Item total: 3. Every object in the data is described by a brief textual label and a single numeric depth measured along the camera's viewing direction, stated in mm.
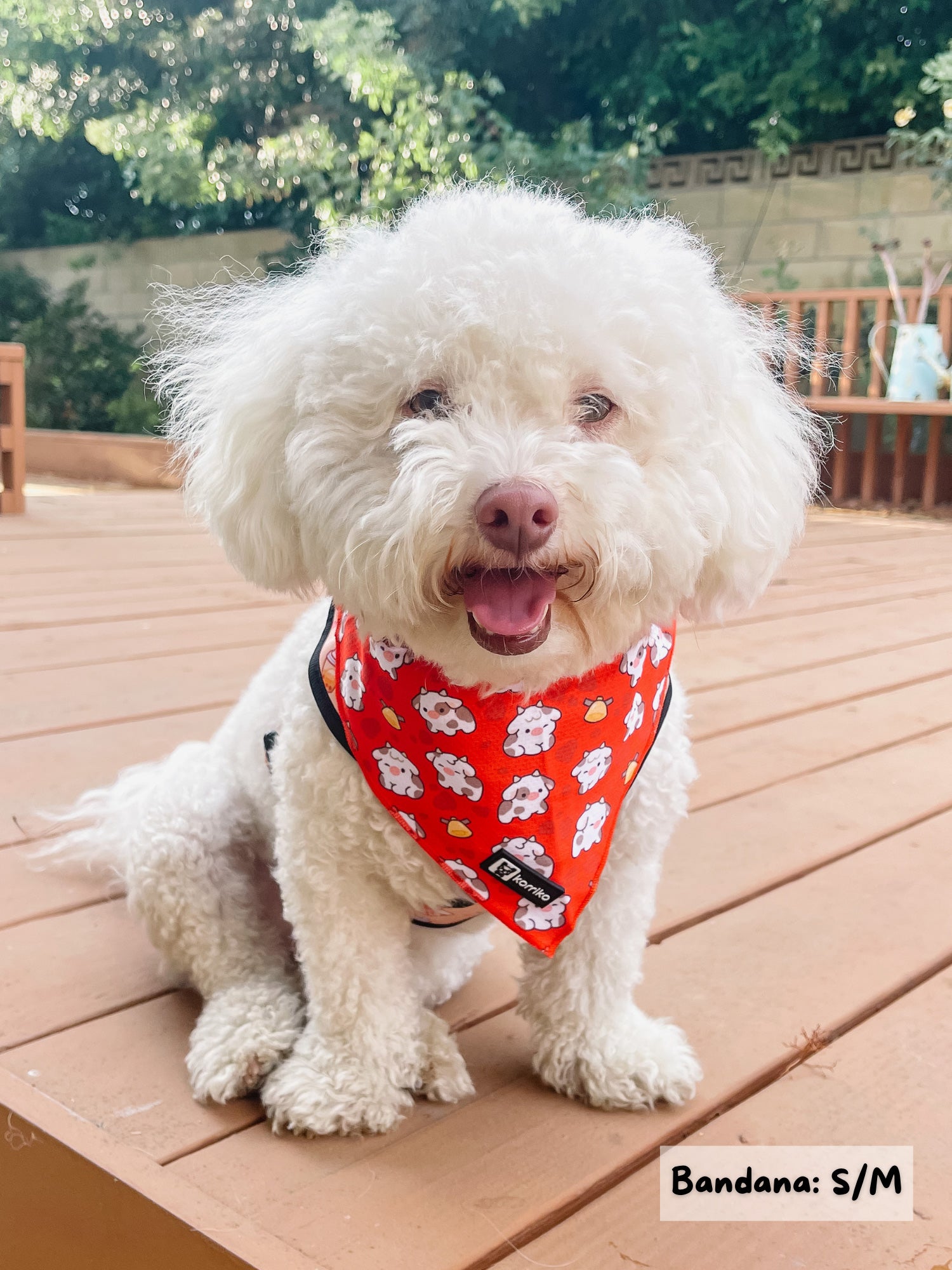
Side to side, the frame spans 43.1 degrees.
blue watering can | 5898
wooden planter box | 6354
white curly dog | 988
